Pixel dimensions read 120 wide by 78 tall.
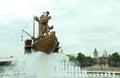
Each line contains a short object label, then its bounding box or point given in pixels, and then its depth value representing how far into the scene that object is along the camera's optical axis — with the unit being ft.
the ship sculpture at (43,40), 60.59
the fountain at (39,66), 63.10
